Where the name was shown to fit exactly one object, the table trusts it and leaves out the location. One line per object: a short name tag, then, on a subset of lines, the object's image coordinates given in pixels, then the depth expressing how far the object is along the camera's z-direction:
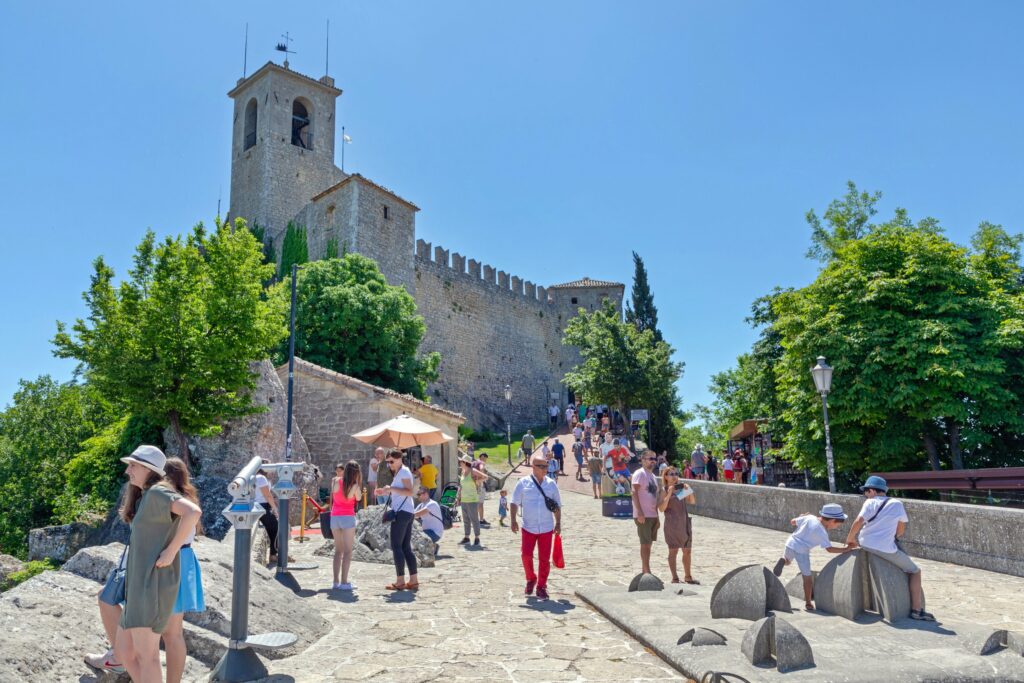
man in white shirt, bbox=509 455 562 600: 7.25
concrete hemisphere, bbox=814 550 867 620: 5.88
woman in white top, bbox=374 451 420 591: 7.55
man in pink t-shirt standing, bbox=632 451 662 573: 8.12
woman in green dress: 3.64
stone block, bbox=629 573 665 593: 7.05
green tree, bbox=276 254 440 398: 26.53
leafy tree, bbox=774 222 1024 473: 16.16
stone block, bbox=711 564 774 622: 5.76
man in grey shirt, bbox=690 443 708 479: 23.53
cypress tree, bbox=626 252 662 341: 53.68
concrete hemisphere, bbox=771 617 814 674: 4.23
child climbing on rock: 6.46
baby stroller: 13.82
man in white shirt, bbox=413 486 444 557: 10.26
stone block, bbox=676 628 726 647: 4.82
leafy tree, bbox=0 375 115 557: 24.70
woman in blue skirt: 3.83
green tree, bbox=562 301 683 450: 33.09
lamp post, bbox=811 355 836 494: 12.45
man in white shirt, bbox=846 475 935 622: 5.84
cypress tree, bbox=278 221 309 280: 33.59
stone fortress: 33.53
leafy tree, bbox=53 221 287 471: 16.31
